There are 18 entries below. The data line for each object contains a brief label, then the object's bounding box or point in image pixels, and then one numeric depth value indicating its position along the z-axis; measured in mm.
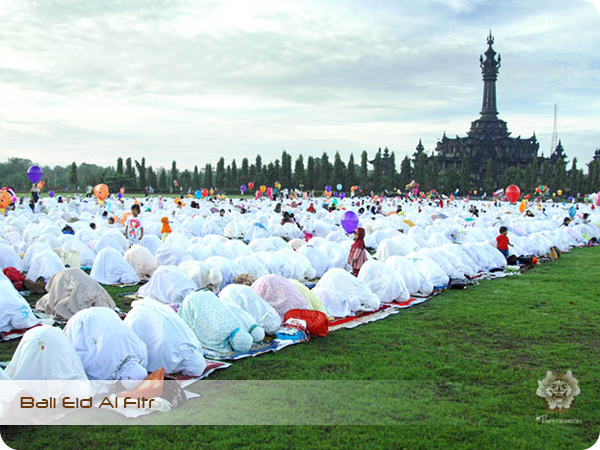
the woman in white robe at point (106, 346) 6031
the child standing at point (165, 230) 16438
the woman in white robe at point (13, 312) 7945
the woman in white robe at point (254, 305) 8203
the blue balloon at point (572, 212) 27361
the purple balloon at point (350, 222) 16281
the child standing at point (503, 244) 15680
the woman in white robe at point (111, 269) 12234
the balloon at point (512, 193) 27436
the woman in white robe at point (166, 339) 6430
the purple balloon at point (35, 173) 23703
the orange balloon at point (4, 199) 19669
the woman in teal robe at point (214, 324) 7375
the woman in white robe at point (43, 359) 5582
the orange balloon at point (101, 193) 23906
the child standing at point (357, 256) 12789
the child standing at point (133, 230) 15289
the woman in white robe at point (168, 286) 10203
